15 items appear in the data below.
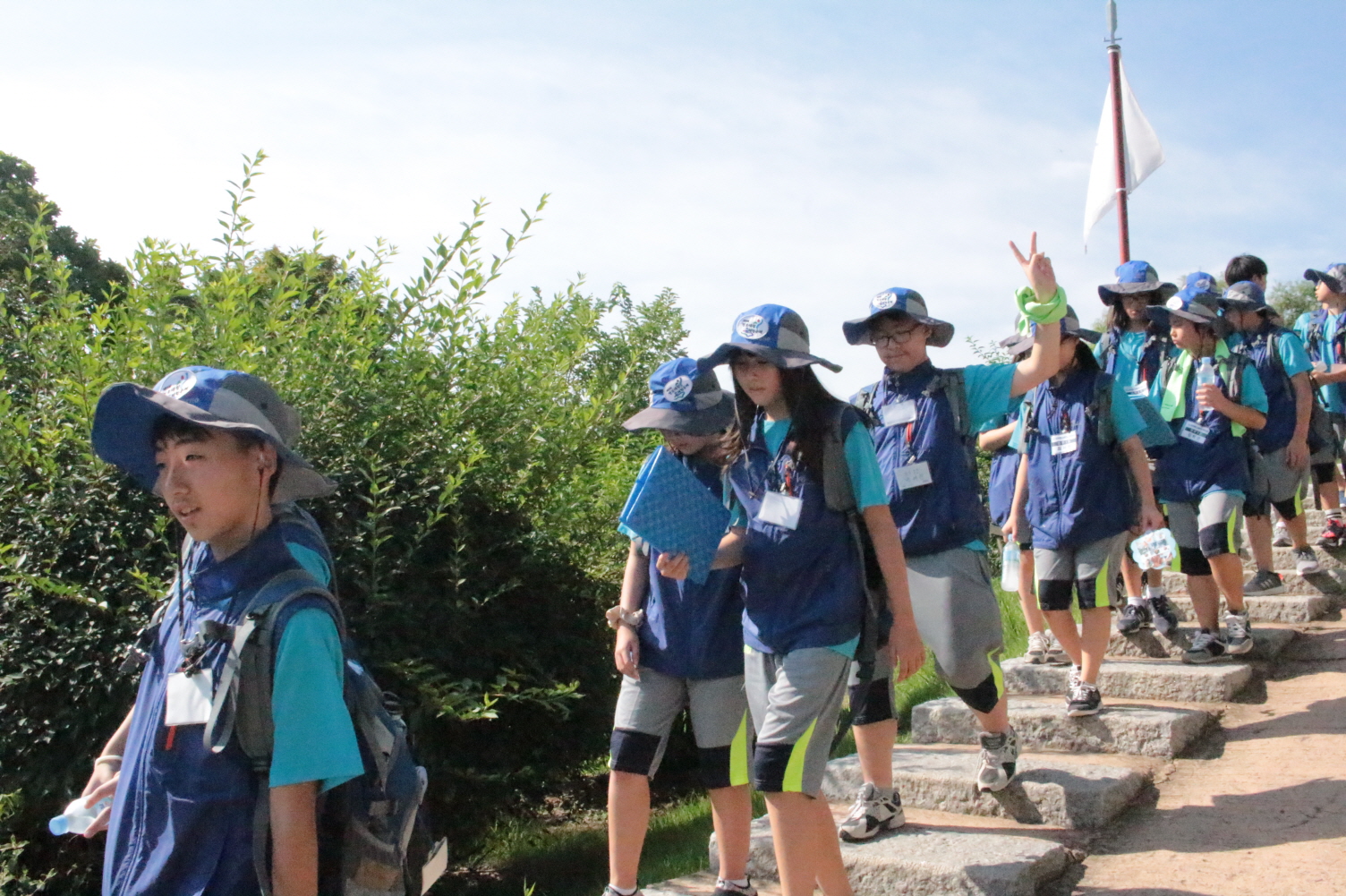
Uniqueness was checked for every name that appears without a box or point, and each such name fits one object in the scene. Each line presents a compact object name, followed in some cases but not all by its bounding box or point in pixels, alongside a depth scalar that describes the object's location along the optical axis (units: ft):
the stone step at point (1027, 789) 14.84
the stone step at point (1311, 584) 25.02
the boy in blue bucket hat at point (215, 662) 6.44
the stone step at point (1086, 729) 17.03
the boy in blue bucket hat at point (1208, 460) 20.16
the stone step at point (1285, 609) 23.11
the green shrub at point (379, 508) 14.98
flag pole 35.96
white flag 37.37
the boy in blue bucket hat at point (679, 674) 12.84
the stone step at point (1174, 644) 21.44
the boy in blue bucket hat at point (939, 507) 14.10
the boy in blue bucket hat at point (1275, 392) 22.40
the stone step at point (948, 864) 12.69
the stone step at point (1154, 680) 19.21
